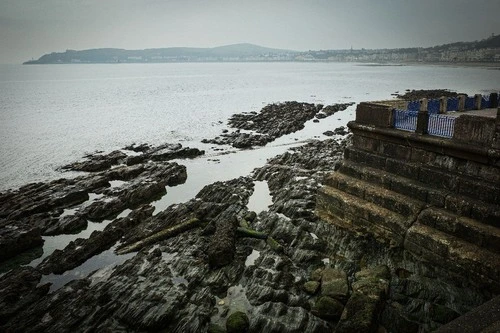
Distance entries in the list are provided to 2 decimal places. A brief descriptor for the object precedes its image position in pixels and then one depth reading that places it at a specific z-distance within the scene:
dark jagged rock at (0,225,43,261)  13.87
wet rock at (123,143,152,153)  31.16
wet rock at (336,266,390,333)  8.50
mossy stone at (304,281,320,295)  10.40
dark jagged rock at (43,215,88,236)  16.02
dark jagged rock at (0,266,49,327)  10.20
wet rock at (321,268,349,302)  9.91
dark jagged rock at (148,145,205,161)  27.97
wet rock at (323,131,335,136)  35.83
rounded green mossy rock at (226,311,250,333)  9.12
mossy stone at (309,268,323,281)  11.02
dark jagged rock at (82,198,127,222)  17.54
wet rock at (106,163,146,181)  23.00
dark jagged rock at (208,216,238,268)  12.23
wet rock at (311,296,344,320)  9.31
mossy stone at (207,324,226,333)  9.12
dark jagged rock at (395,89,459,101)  66.12
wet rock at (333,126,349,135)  36.01
